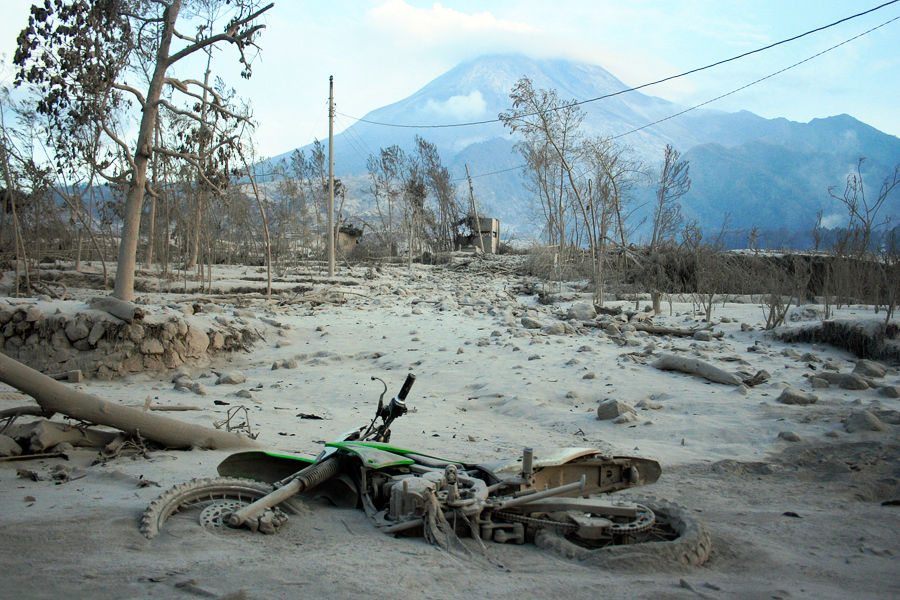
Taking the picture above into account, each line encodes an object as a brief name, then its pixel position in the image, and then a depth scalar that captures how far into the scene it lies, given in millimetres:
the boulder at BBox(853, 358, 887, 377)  6738
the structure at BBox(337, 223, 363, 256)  34325
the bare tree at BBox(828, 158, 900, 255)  10500
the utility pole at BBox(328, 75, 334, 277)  20031
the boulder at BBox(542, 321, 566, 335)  9477
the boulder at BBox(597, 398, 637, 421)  5496
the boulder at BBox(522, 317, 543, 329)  10109
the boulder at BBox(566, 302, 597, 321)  11508
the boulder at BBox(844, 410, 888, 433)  4859
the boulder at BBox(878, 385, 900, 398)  5926
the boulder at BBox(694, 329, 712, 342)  9148
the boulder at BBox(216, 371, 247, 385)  7143
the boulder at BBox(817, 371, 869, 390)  6195
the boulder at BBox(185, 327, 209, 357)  8117
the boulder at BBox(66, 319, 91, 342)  7523
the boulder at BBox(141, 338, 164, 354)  7699
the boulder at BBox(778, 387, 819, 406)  5727
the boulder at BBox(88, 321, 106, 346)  7523
